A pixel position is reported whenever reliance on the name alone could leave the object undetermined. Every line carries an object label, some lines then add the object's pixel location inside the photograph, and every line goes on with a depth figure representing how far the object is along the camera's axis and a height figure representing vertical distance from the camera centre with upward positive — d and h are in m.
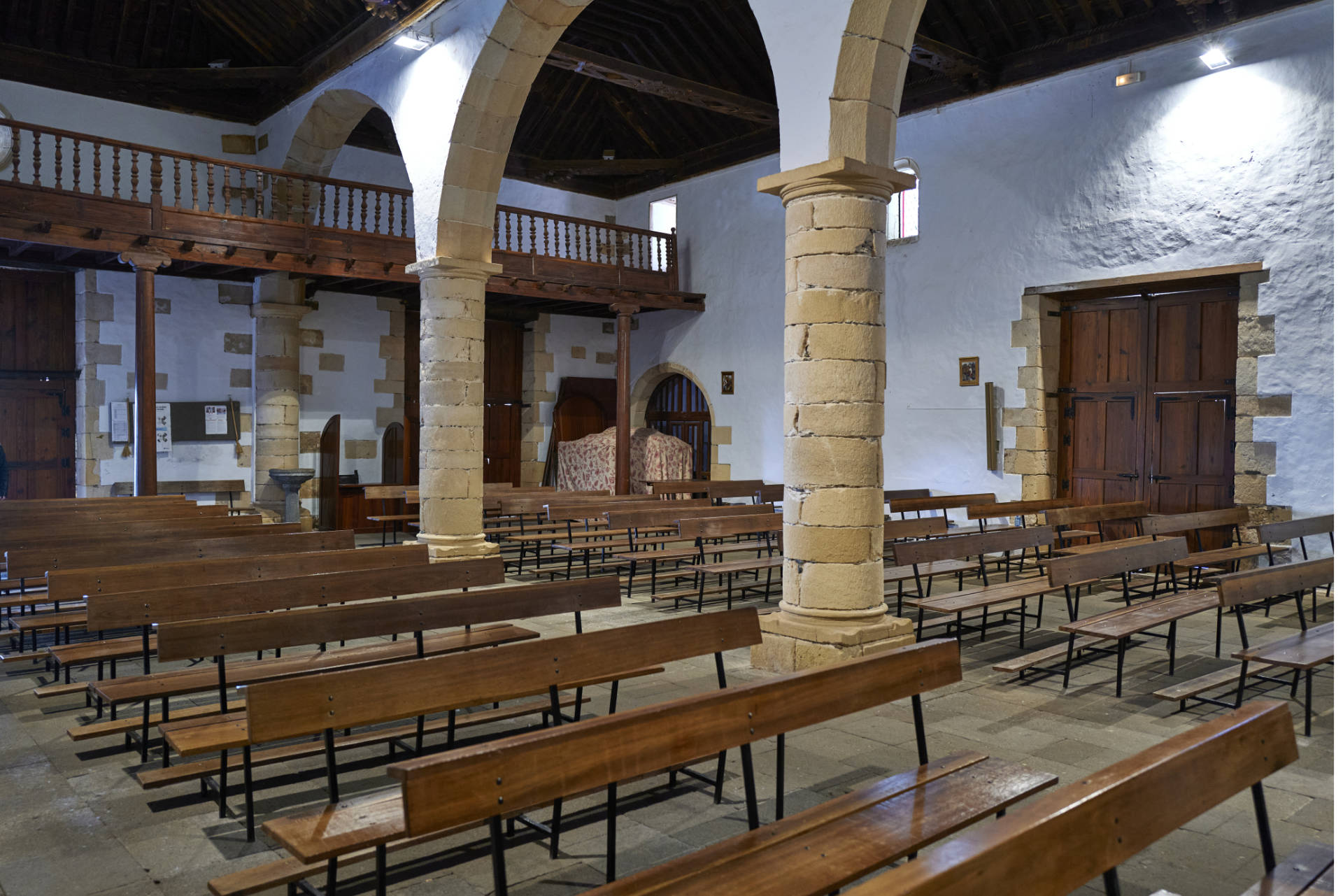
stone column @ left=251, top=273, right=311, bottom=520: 12.81 +0.77
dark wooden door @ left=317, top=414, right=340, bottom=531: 13.70 -0.48
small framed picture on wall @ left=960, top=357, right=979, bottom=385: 11.46 +0.84
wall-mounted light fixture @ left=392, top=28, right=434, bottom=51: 9.34 +3.89
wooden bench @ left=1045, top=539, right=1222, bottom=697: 4.78 -0.90
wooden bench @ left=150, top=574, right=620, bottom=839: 2.54 -0.70
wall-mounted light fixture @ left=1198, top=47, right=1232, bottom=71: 8.95 +3.59
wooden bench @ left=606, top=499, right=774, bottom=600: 7.62 -0.70
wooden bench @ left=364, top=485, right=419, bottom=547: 11.38 -0.62
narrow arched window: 12.31 +2.94
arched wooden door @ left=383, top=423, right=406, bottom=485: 14.40 -0.24
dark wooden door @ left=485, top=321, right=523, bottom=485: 15.81 +0.64
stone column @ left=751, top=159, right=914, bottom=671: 5.07 +0.14
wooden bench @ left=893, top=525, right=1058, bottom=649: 5.45 -0.74
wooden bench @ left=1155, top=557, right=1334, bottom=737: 4.16 -0.92
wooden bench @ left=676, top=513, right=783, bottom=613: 6.96 -0.72
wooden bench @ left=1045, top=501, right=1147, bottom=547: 7.96 -0.65
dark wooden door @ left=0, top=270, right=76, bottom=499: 11.86 +0.72
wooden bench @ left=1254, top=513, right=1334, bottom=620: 7.34 -0.69
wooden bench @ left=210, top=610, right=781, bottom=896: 2.38 -0.74
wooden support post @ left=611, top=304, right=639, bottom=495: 14.10 +0.67
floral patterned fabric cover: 15.19 -0.31
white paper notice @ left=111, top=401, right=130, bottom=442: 12.22 +0.26
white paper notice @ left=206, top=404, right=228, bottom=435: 12.85 +0.27
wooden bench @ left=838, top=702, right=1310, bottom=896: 1.49 -0.67
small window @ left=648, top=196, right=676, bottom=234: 16.15 +3.79
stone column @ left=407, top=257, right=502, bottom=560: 8.70 +0.26
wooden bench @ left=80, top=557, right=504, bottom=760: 3.74 -0.67
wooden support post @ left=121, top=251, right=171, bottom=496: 10.28 +0.77
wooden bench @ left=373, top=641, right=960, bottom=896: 1.95 -0.71
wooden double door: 9.74 +0.45
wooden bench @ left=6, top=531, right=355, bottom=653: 5.03 -0.67
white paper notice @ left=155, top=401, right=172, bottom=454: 12.47 +0.16
